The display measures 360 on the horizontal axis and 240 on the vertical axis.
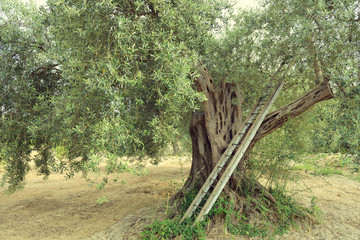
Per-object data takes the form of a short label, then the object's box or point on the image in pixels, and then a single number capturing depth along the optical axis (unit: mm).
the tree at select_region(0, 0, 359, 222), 5246
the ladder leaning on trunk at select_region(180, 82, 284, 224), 6293
